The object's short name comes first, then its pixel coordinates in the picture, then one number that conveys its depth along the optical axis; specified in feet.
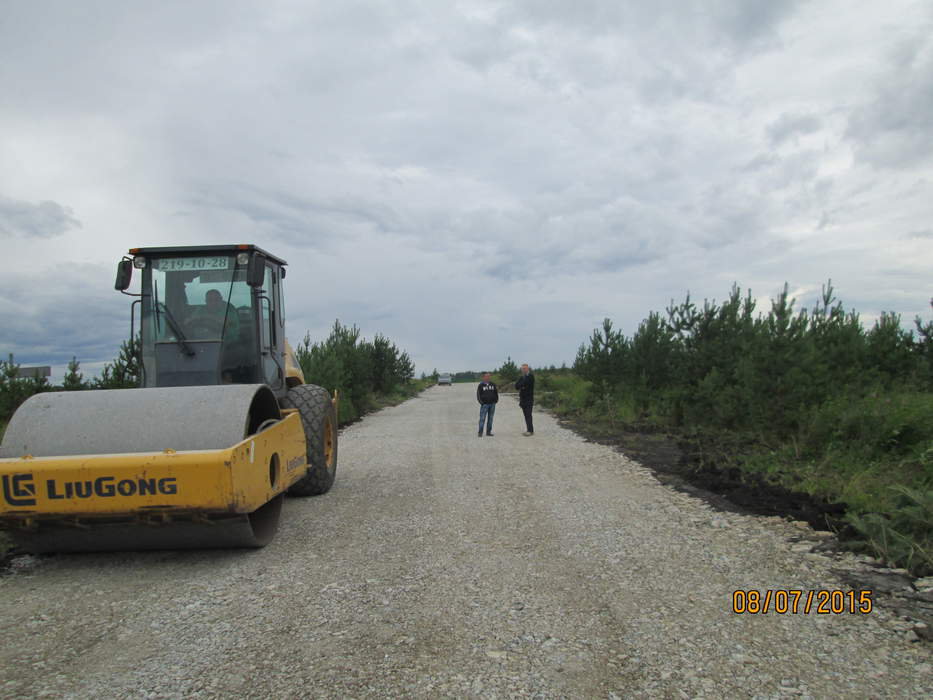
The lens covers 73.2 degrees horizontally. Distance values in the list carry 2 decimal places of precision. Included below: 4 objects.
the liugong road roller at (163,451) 14.88
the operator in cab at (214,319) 22.50
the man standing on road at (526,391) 51.32
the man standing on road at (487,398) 51.39
